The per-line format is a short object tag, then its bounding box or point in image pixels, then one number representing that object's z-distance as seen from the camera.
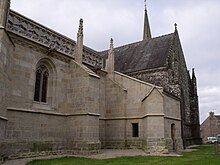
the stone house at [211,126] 56.51
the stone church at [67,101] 11.20
